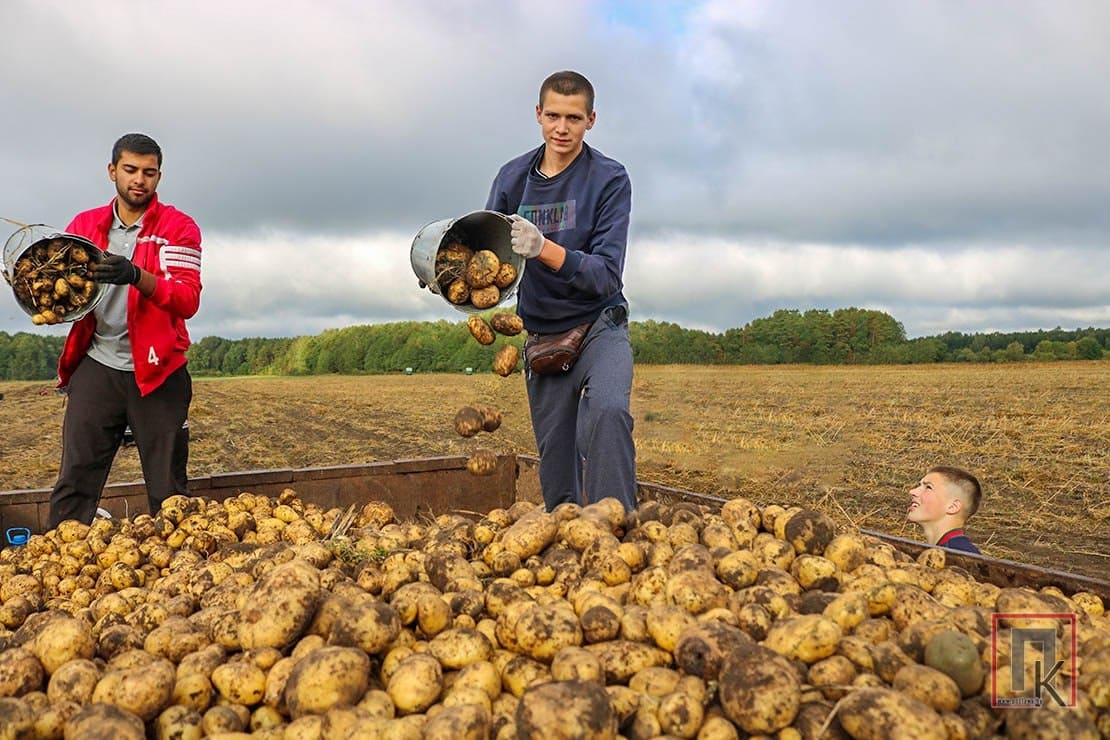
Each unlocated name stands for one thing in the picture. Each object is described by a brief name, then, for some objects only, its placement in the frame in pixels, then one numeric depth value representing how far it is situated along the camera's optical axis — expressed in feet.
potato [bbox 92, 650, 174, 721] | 6.75
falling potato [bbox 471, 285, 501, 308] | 12.53
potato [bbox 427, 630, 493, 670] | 7.21
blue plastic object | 15.38
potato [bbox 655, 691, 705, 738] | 6.23
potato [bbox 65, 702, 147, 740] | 6.15
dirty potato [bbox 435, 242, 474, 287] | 12.56
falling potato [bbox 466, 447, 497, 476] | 14.94
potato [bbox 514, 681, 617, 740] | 5.75
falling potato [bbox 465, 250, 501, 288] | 12.46
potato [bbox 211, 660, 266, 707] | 6.97
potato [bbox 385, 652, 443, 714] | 6.63
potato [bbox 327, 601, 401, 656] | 7.25
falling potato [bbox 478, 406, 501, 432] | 14.15
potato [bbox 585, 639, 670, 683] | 7.01
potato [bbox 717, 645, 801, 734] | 6.15
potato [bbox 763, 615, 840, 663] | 6.88
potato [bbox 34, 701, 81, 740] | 6.61
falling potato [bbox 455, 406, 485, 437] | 13.80
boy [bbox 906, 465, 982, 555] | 14.56
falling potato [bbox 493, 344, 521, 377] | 14.32
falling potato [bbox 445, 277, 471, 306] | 12.49
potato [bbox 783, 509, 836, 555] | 9.55
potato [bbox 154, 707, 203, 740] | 6.59
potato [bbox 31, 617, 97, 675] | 7.73
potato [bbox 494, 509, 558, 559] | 9.73
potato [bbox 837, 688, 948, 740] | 5.83
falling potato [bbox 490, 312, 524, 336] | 13.53
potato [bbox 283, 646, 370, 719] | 6.49
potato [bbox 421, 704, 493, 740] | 5.90
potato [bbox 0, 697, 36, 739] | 6.42
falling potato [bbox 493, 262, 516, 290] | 12.60
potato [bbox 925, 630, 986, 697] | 6.59
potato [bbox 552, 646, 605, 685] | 6.67
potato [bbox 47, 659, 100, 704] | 7.09
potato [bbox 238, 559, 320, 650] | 7.46
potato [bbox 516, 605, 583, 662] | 7.22
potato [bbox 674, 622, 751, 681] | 6.79
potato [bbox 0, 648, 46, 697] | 7.33
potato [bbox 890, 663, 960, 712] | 6.29
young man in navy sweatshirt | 13.06
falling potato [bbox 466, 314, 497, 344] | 13.60
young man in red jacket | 15.28
